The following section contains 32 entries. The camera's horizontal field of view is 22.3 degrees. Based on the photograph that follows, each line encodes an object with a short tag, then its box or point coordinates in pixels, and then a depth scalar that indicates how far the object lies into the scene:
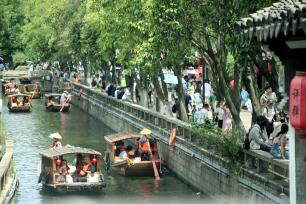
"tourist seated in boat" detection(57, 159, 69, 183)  26.55
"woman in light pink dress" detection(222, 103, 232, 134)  26.56
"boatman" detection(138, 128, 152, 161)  30.44
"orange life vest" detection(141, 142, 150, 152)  30.42
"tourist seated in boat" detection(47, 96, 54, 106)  58.01
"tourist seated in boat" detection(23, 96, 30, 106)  57.93
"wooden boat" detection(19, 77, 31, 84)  83.50
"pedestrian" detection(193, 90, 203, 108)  36.38
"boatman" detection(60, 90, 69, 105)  58.17
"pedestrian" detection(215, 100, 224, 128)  27.64
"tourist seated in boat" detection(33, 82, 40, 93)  69.66
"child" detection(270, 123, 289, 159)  18.84
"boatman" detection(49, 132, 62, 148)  30.75
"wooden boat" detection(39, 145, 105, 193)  26.19
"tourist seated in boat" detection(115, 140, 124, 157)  31.50
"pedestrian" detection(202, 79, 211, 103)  39.41
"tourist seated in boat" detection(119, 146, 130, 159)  30.92
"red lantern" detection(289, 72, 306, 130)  10.53
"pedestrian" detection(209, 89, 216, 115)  35.70
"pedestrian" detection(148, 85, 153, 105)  46.25
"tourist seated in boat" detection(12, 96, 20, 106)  57.59
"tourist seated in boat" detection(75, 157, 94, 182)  26.84
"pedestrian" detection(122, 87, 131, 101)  45.09
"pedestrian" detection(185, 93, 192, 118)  36.06
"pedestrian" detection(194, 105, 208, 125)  29.03
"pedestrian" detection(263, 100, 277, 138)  28.50
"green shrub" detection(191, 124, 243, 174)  21.81
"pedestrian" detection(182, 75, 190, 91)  45.87
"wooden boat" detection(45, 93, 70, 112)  57.59
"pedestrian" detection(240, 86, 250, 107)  34.88
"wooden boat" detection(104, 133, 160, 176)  29.91
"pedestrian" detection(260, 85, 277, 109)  28.95
